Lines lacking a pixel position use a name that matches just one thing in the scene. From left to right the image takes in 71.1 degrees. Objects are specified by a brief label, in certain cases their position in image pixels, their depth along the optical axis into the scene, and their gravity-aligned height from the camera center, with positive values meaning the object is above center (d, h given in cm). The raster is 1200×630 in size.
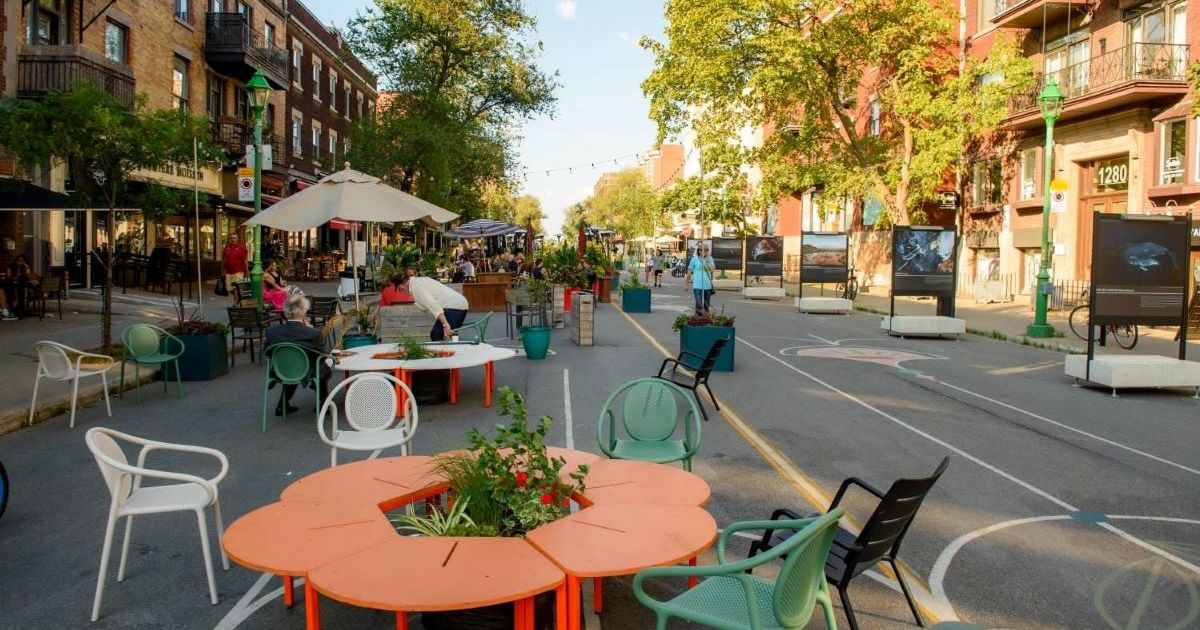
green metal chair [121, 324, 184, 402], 1030 -95
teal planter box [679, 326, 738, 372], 1294 -92
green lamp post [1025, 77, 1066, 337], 1786 +134
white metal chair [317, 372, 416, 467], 629 -109
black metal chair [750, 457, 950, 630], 369 -119
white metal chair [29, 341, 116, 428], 877 -101
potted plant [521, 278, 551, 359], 1416 -111
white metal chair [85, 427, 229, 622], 443 -132
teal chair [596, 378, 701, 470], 635 -107
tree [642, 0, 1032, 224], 2975 +729
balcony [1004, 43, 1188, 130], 2302 +595
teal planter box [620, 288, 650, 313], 2511 -73
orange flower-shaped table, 342 -125
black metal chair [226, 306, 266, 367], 1342 -78
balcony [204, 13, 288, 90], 2800 +759
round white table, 912 -98
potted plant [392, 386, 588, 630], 413 -110
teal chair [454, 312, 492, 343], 1197 -79
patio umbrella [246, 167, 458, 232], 1124 +93
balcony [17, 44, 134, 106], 1892 +456
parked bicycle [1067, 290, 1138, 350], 1680 -103
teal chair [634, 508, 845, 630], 316 -130
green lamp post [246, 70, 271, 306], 1644 +294
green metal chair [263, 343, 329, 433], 899 -99
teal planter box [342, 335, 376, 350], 1176 -96
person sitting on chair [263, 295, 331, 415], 946 -77
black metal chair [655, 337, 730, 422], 970 -103
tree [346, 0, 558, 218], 3381 +842
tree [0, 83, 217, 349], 1187 +190
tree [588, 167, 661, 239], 10312 +943
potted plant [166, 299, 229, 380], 1188 -114
